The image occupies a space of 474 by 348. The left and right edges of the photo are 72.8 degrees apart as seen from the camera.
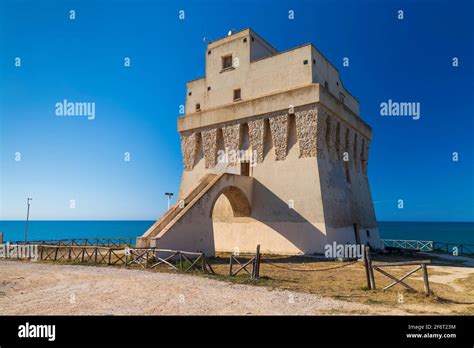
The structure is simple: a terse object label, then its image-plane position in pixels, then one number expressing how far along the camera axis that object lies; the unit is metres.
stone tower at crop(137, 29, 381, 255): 23.86
